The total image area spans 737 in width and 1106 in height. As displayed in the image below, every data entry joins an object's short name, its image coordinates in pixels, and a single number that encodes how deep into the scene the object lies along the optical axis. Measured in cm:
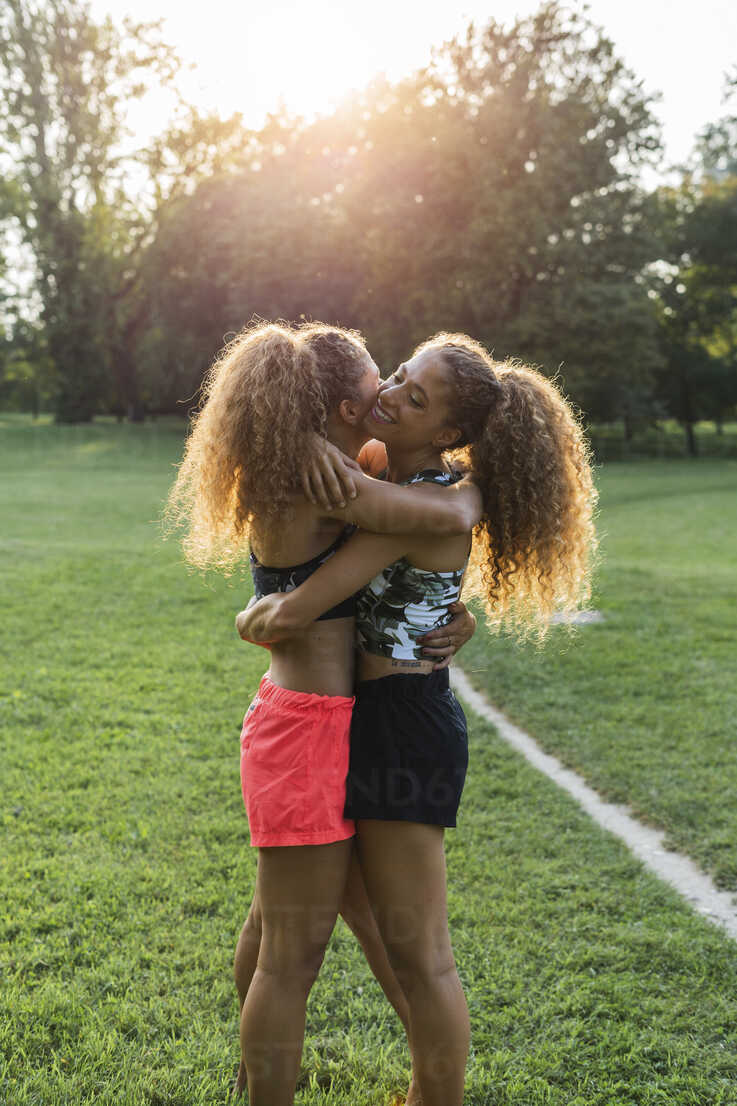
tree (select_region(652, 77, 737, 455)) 3888
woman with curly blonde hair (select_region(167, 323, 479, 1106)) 211
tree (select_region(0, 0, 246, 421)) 3875
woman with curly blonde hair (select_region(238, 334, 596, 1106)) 214
